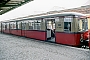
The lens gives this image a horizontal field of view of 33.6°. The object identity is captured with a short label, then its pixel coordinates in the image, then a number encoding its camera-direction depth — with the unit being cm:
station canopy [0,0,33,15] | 1012
